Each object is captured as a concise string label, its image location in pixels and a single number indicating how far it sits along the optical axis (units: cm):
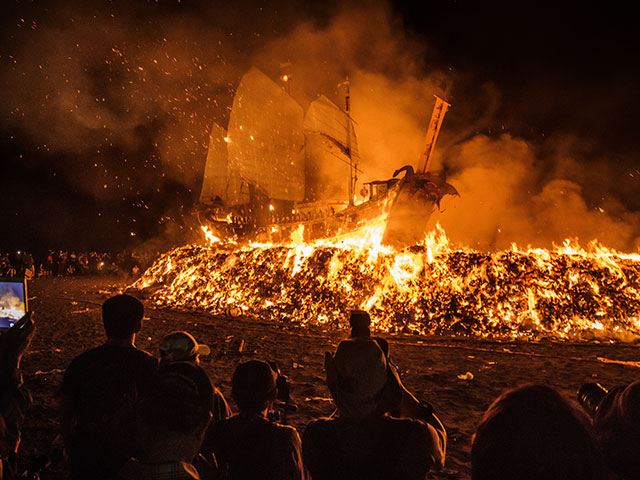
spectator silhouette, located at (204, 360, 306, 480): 201
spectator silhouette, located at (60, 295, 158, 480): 233
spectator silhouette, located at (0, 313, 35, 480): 205
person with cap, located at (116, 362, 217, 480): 156
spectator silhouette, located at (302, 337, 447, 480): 175
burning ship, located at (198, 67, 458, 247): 3434
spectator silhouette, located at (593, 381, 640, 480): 144
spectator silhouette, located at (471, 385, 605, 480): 121
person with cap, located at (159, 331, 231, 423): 281
